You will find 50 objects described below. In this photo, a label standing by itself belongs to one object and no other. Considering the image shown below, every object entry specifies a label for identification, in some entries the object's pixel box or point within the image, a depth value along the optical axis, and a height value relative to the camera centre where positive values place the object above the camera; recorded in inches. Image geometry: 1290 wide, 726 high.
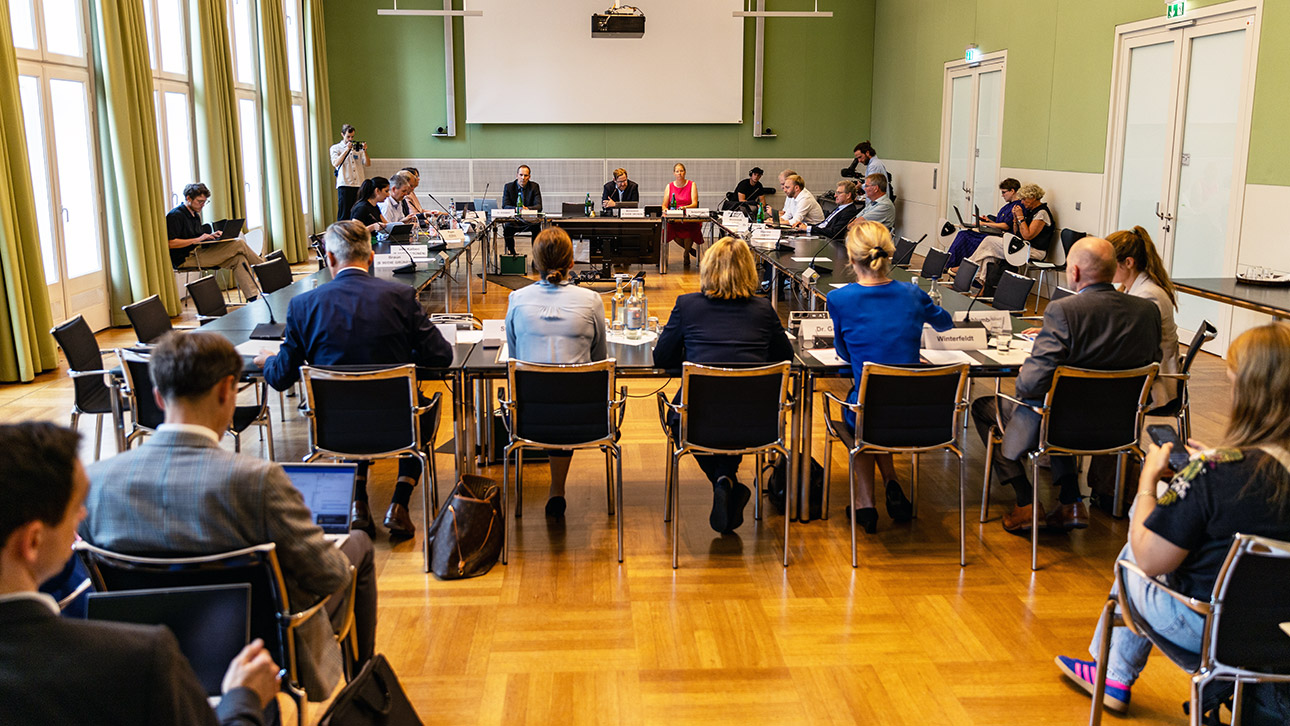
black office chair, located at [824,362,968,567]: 151.9 -35.1
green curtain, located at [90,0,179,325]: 317.1 +4.7
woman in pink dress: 474.6 -15.1
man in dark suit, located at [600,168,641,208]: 488.7 -7.7
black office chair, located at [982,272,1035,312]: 231.6 -27.2
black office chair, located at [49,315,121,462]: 171.3 -32.8
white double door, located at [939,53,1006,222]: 452.4 +17.6
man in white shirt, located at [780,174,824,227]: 412.2 -12.8
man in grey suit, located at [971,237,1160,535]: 150.4 -23.1
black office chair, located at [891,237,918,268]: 317.4 -24.2
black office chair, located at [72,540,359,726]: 81.2 -32.1
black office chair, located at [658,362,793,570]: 150.9 -35.0
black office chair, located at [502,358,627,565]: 151.9 -34.6
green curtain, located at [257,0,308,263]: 464.1 +15.3
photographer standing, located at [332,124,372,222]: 469.1 +5.9
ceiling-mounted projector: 480.7 +70.7
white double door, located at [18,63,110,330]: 293.9 -3.7
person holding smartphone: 88.2 -27.8
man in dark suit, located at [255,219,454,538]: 156.1 -22.9
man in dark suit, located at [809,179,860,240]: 379.9 -15.0
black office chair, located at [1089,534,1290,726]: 87.0 -39.1
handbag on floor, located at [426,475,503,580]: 149.7 -52.8
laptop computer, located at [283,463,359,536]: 101.7 -31.5
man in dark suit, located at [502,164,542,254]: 478.3 -10.4
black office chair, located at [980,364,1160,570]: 149.6 -35.1
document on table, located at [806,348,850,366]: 168.9 -30.4
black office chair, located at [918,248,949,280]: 294.2 -26.2
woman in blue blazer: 163.0 -21.8
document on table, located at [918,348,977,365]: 170.2 -30.5
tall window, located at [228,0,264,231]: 447.8 +32.5
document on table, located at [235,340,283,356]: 168.5 -28.6
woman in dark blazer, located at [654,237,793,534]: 160.7 -23.4
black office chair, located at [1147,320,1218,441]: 172.9 -36.5
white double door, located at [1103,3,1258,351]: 295.1 +10.1
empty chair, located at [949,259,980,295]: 277.3 -28.0
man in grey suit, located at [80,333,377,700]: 80.9 -24.3
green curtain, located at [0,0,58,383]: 255.6 -20.3
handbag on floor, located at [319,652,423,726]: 79.3 -41.6
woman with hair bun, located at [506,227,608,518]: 164.9 -22.8
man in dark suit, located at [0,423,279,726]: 52.9 -24.4
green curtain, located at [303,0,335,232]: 545.6 +34.1
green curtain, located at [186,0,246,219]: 390.3 +25.4
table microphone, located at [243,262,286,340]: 180.5 -28.0
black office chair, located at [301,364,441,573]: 147.3 -34.5
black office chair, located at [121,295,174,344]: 183.2 -26.3
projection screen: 583.2 +61.6
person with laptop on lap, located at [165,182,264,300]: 333.1 -23.0
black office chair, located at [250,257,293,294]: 245.9 -24.7
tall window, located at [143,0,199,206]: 367.6 +29.8
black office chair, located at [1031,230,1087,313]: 358.0 -32.0
